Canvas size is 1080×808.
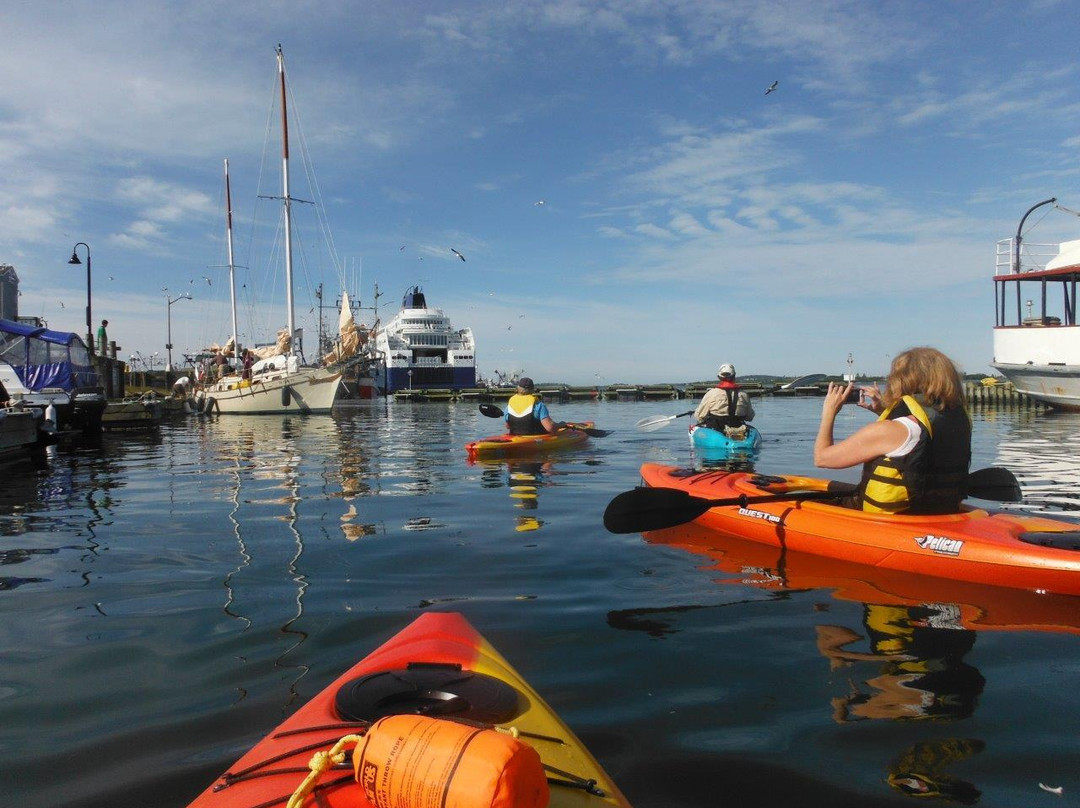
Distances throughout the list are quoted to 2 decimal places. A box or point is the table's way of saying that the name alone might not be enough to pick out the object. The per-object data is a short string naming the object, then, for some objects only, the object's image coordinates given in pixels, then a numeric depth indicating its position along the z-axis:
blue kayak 13.47
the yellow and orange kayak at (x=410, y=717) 1.99
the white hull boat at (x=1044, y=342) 25.95
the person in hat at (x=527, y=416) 13.88
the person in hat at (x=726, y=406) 13.70
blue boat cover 20.86
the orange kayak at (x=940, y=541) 4.68
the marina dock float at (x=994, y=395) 38.85
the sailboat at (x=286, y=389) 32.94
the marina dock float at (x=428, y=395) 54.16
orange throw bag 1.56
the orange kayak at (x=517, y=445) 12.79
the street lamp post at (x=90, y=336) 30.47
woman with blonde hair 4.89
